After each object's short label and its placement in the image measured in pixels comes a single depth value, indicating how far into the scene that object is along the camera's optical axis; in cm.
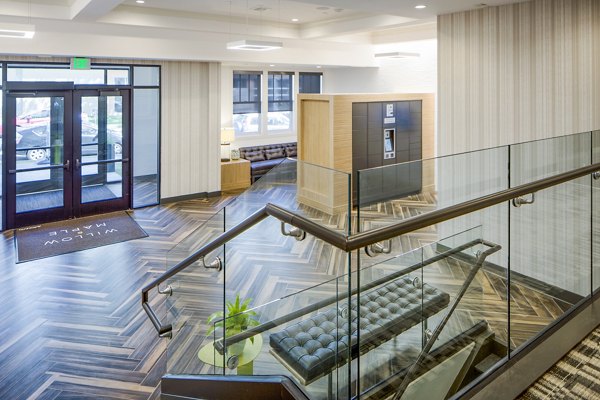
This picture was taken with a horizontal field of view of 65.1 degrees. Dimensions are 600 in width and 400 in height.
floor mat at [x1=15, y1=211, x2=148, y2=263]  686
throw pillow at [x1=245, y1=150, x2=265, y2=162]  1178
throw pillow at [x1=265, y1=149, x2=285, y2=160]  1219
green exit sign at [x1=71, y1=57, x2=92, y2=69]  803
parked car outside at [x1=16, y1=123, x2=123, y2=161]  795
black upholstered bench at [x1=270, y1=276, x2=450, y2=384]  163
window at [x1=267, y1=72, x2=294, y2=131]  1257
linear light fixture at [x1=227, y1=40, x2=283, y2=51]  709
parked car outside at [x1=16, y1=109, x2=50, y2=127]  788
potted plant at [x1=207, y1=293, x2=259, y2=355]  222
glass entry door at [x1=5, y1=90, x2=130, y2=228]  792
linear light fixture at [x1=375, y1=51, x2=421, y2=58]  951
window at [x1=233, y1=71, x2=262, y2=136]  1183
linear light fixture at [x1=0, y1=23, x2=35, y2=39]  559
